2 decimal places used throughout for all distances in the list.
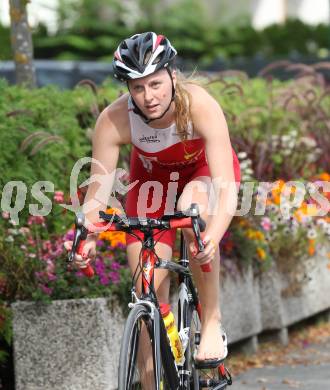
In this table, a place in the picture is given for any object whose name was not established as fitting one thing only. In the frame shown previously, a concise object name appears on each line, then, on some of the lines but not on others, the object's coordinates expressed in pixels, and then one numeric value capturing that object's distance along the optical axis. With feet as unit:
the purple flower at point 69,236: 47.34
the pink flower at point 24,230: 46.06
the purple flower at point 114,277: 45.91
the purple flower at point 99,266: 46.09
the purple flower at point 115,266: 46.83
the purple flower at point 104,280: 45.60
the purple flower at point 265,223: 56.70
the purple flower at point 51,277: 45.14
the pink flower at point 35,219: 47.11
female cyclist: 34.55
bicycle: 31.99
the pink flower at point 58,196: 47.83
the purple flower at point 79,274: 45.73
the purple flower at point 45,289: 44.29
